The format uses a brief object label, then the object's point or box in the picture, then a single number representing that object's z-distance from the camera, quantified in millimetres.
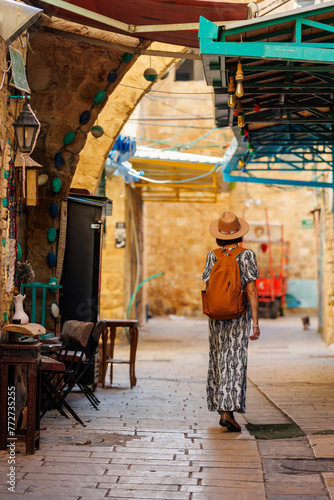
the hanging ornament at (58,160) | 7438
